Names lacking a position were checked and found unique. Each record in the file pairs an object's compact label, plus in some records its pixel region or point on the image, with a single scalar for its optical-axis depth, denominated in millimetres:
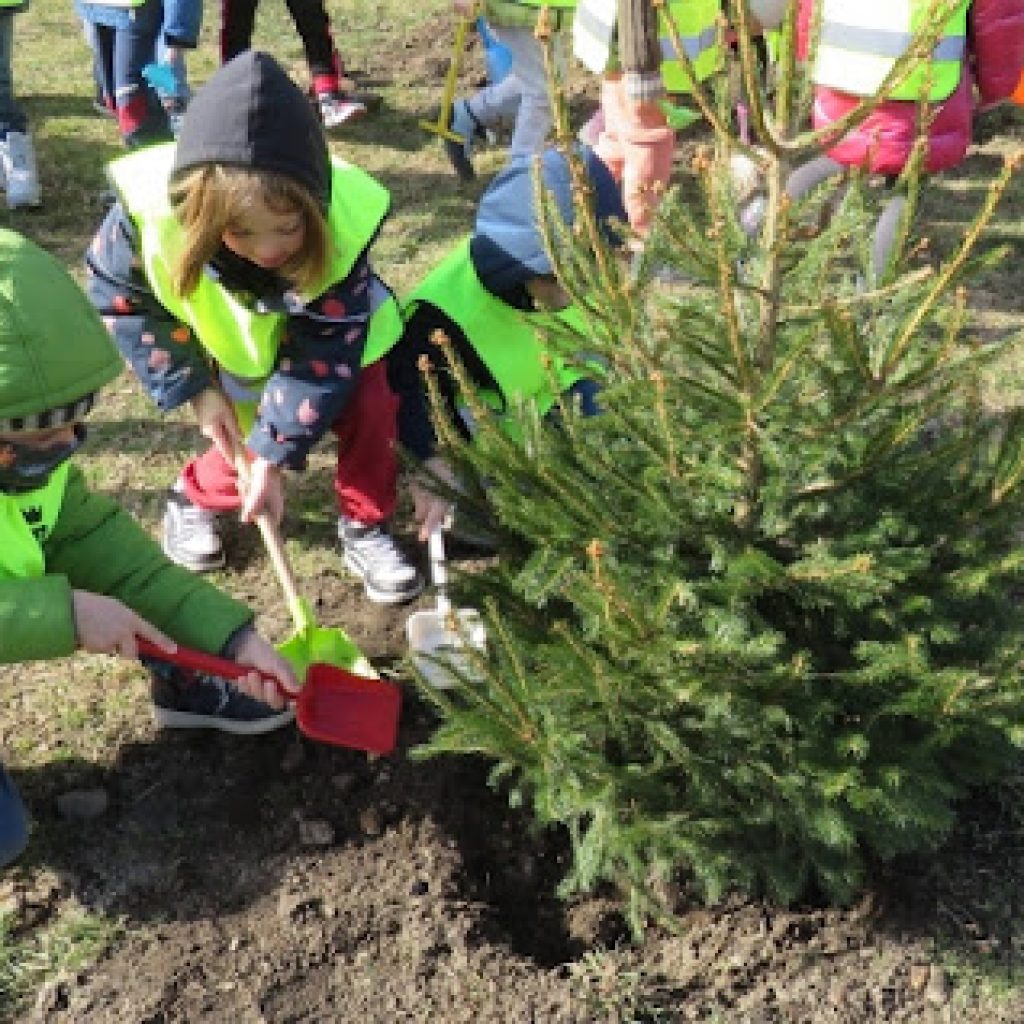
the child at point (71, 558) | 2119
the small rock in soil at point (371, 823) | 2564
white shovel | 2188
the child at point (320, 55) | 5820
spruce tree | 1842
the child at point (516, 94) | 4609
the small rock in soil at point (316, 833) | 2547
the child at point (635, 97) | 4027
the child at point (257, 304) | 2416
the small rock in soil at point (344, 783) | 2656
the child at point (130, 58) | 5082
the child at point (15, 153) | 5156
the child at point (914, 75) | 3744
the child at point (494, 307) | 2861
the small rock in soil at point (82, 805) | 2611
